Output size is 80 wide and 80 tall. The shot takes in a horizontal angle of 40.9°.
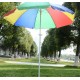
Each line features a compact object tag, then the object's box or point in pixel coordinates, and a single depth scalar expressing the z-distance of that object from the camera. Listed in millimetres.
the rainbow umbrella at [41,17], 3603
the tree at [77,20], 11059
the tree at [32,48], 39789
